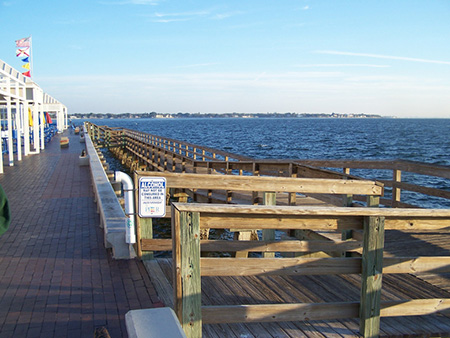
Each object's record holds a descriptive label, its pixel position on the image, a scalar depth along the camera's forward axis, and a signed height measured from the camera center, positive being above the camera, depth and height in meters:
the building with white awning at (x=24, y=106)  15.05 +0.47
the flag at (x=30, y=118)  23.27 -0.15
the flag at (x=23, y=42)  24.25 +4.02
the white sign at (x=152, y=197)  4.75 -0.86
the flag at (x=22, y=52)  24.02 +3.44
